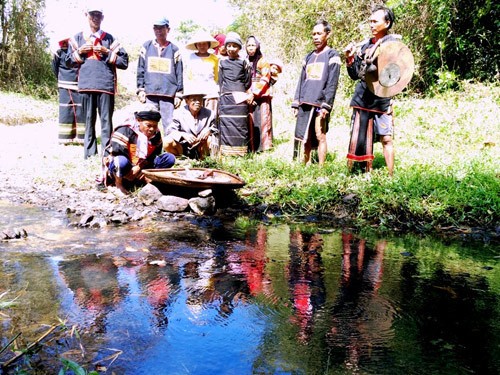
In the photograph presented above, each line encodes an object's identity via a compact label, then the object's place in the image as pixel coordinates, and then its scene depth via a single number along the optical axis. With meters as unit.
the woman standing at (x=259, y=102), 7.62
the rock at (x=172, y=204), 5.11
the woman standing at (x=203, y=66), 7.44
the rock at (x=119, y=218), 4.61
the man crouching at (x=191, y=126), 6.30
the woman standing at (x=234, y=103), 7.21
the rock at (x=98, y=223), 4.43
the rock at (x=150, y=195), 5.29
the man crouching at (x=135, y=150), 5.32
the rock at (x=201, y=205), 5.12
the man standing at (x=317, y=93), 6.22
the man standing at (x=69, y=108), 8.58
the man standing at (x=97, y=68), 6.91
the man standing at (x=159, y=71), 6.97
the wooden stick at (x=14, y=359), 1.94
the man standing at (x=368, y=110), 5.48
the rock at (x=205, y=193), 5.11
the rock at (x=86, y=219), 4.43
